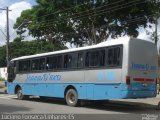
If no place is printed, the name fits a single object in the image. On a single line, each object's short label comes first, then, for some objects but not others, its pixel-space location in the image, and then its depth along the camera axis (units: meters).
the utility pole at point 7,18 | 24.73
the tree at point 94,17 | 23.14
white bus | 11.61
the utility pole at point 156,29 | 22.49
